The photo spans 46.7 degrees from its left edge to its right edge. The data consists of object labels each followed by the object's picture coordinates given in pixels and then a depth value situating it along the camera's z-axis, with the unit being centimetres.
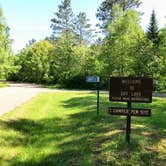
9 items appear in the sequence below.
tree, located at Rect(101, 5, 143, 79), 1847
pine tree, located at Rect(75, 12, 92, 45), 3115
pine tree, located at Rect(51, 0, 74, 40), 3365
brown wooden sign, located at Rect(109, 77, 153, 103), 475
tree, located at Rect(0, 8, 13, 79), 2224
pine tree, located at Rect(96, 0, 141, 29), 2523
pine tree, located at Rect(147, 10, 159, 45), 2524
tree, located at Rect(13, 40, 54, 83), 2913
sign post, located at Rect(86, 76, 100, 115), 744
